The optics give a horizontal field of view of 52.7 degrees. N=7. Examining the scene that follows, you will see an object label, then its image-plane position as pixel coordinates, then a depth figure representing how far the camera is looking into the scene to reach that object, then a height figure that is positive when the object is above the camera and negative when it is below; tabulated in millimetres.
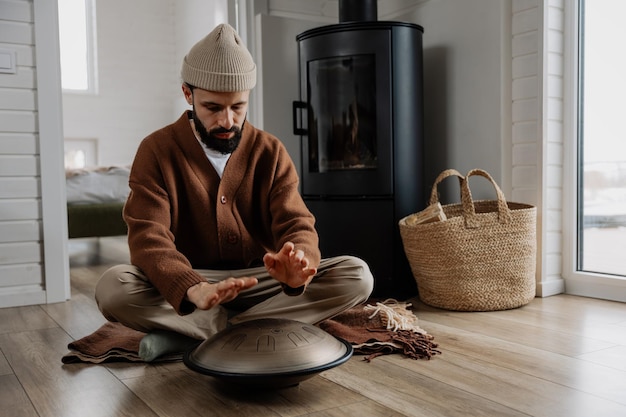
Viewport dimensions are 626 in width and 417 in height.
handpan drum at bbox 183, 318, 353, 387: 1329 -404
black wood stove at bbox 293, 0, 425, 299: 2635 +120
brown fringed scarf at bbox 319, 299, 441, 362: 1797 -510
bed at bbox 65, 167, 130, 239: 4008 -207
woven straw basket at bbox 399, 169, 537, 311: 2336 -342
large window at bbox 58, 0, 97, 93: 7078 +1412
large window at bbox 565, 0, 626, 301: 2463 +32
